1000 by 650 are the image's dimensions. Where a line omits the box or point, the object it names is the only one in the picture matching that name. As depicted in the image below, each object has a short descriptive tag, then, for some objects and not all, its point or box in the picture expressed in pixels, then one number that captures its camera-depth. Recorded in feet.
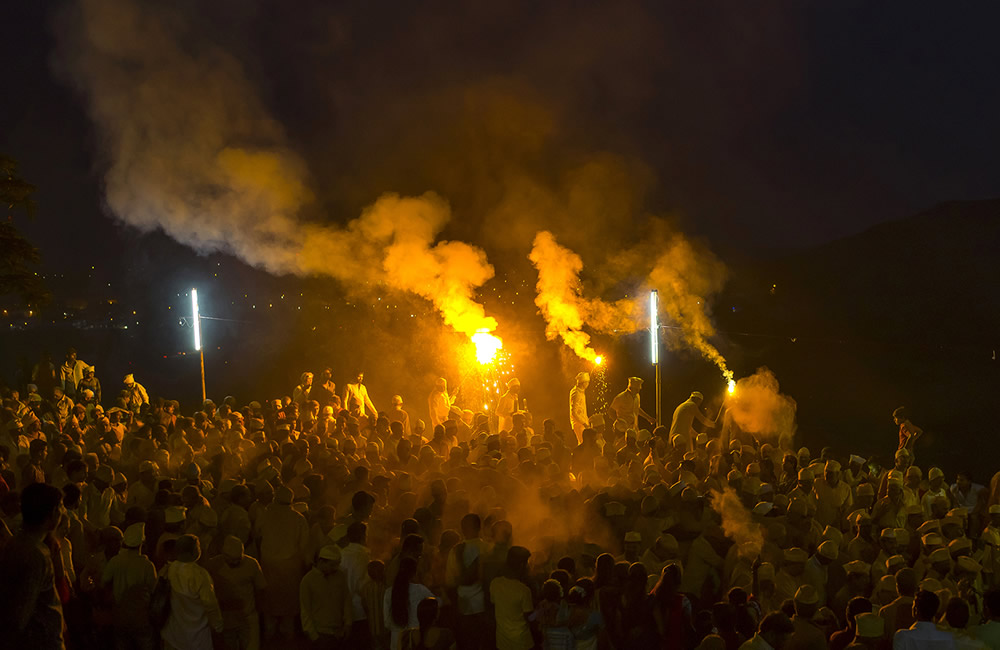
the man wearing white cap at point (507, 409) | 43.64
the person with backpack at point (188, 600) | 17.35
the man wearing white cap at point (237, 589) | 18.80
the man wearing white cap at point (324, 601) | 19.02
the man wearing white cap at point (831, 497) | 26.04
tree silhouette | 41.83
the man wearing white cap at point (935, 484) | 26.50
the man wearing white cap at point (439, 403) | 43.45
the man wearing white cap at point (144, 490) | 25.21
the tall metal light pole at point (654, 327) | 39.37
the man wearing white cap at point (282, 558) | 21.08
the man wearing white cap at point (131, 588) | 17.97
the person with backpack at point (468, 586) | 18.47
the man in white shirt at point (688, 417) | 38.63
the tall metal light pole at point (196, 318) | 45.03
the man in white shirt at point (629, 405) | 40.60
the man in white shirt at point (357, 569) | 19.61
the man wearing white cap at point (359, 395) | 46.26
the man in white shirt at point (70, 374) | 51.39
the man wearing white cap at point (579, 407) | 42.55
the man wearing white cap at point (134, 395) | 45.53
